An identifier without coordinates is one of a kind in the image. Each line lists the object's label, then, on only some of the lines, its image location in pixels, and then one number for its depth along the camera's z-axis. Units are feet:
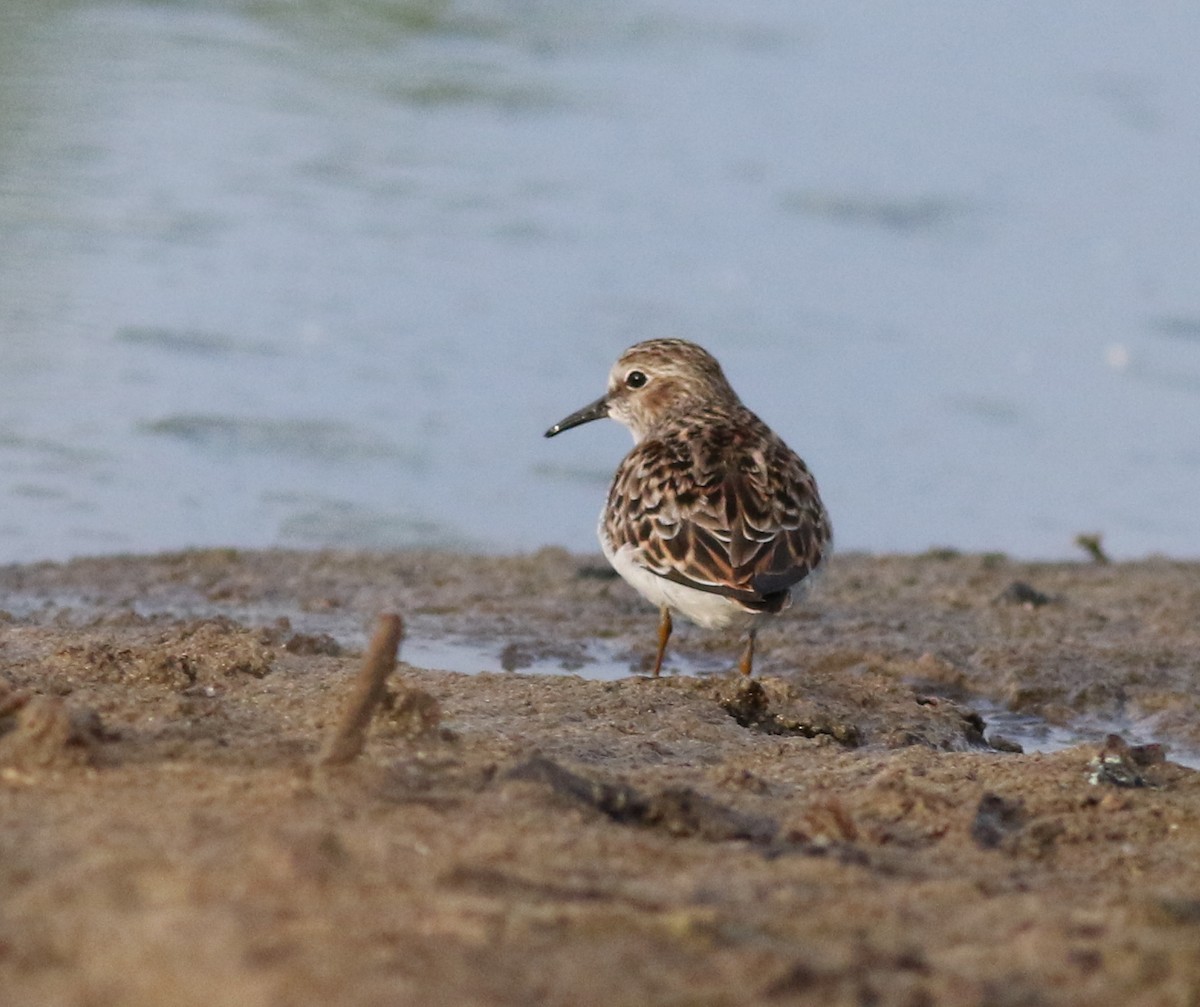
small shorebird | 35.60
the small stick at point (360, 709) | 23.04
